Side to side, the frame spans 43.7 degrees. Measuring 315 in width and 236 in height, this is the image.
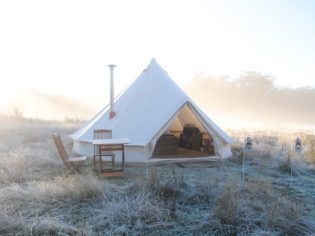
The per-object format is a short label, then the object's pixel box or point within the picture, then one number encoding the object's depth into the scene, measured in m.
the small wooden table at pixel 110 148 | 7.14
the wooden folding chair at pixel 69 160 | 7.23
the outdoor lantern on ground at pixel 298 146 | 7.26
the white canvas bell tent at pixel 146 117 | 8.77
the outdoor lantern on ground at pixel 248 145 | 7.34
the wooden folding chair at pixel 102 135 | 8.60
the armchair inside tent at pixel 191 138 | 11.09
